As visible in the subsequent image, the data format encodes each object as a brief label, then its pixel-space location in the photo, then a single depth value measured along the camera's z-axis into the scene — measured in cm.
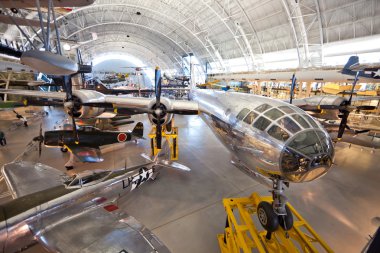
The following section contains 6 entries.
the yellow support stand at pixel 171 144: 887
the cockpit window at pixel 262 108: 442
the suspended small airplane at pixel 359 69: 1069
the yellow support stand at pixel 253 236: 354
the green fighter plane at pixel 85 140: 826
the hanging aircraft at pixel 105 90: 2214
